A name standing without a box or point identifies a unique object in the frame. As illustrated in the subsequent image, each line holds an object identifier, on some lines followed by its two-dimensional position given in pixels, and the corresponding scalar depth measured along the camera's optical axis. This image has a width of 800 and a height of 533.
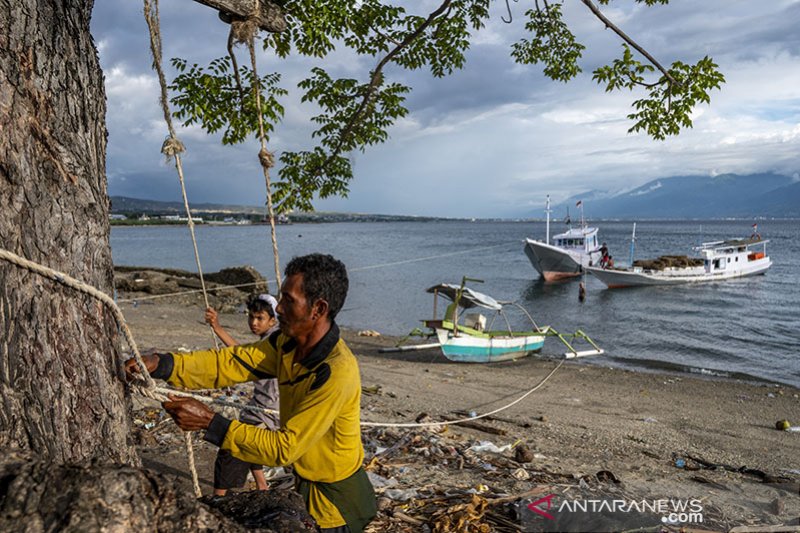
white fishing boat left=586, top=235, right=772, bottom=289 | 35.66
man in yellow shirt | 2.36
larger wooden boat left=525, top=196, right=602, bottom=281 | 40.34
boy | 4.18
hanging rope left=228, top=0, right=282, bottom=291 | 3.62
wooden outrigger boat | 15.39
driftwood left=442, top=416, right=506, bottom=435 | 7.64
